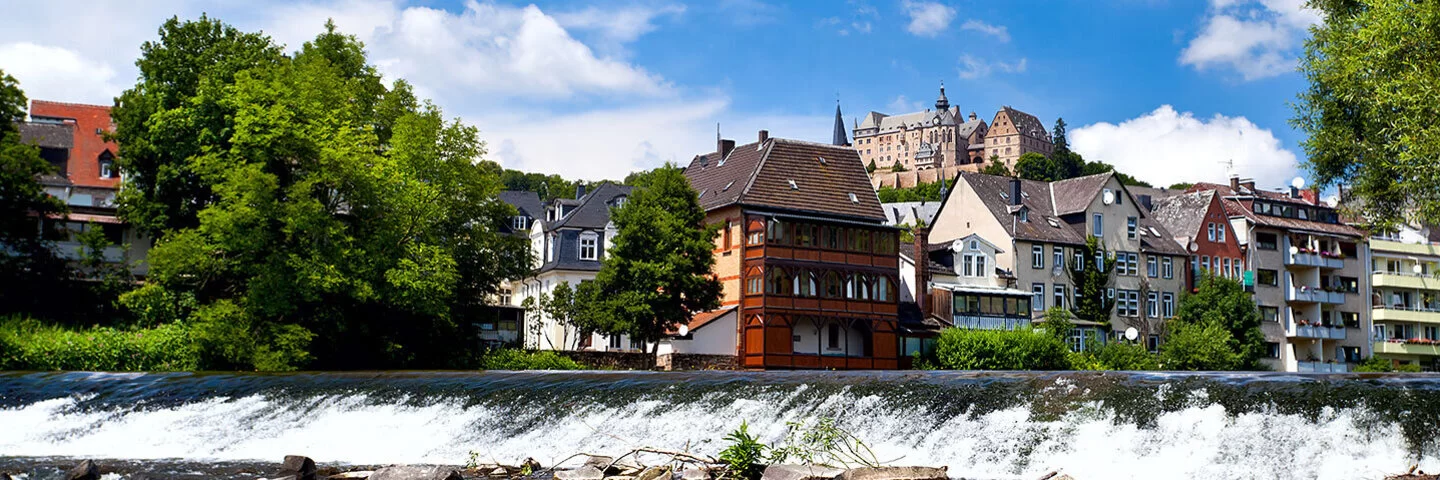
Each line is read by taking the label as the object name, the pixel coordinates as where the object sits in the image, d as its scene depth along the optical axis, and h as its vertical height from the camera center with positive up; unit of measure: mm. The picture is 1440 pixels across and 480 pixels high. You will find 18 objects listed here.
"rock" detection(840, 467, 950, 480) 16219 -1323
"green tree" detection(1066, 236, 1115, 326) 74312 +3827
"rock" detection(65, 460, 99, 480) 19469 -1683
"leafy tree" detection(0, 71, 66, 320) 47906 +3763
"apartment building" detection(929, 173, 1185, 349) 73500 +6427
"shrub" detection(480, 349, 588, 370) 50028 -269
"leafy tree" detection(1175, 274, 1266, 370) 73188 +2455
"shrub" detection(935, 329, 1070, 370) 62281 +354
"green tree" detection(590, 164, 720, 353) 54750 +3435
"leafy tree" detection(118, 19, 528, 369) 43875 +3703
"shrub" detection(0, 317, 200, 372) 42875 -1
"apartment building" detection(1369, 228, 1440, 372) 86000 +3771
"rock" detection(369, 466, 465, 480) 17750 -1504
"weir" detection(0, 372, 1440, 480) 18938 -1024
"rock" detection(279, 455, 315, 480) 19656 -1606
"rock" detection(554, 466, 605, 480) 18033 -1514
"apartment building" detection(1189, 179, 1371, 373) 82438 +4971
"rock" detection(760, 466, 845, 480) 16984 -1390
